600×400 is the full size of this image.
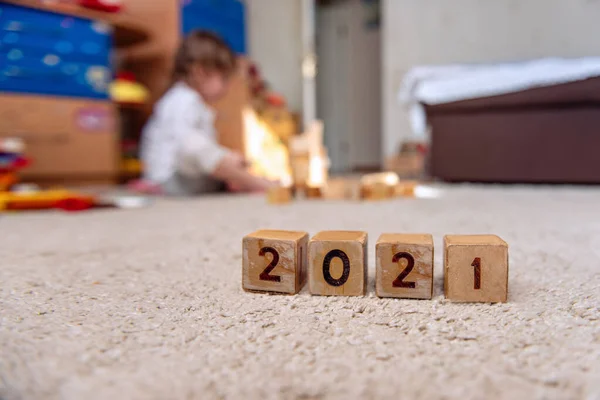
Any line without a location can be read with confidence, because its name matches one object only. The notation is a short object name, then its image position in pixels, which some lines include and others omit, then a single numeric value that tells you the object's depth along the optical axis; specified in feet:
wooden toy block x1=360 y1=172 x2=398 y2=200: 5.15
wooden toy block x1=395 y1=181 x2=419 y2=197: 5.49
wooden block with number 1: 1.58
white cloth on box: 6.24
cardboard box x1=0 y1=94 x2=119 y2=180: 6.98
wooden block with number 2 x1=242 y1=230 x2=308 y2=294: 1.69
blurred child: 5.95
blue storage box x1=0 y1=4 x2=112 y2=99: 6.89
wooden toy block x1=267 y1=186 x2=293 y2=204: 4.93
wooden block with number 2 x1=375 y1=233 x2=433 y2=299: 1.60
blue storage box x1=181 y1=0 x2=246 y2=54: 9.47
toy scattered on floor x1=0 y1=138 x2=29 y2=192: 5.21
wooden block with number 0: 1.64
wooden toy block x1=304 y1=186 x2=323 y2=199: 5.37
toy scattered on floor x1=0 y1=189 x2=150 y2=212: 4.57
